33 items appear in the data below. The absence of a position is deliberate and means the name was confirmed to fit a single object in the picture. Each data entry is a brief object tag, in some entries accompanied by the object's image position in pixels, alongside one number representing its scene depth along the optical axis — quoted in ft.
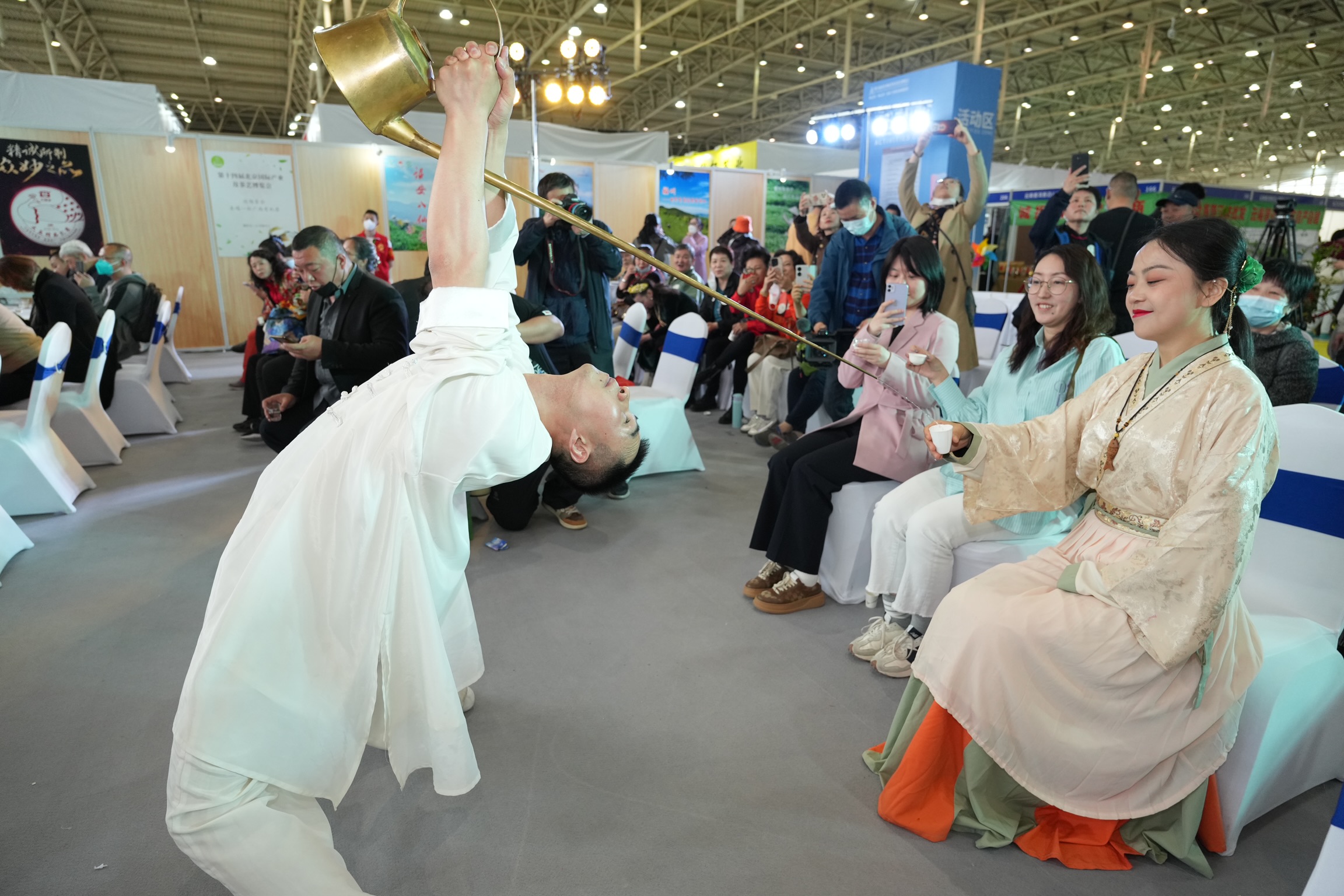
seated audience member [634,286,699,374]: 19.84
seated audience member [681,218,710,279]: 27.89
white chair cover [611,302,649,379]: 16.51
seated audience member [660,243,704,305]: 20.93
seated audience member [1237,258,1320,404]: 8.77
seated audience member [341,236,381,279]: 17.16
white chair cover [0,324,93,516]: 11.19
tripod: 16.89
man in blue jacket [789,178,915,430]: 12.68
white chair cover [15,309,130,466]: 13.87
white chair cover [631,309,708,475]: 13.51
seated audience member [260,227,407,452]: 9.89
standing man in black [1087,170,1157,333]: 11.78
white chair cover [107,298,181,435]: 16.63
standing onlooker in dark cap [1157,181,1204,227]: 13.28
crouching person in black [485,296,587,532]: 10.87
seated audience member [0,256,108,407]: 13.75
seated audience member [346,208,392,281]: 23.75
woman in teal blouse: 6.85
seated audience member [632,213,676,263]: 18.70
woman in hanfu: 4.54
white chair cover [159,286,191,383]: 23.04
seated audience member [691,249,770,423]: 18.16
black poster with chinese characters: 26.86
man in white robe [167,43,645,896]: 3.27
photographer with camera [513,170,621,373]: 12.42
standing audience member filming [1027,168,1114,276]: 12.18
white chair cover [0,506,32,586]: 9.59
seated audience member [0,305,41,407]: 12.28
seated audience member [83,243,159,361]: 19.29
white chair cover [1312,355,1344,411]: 9.78
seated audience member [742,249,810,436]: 16.67
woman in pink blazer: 8.23
